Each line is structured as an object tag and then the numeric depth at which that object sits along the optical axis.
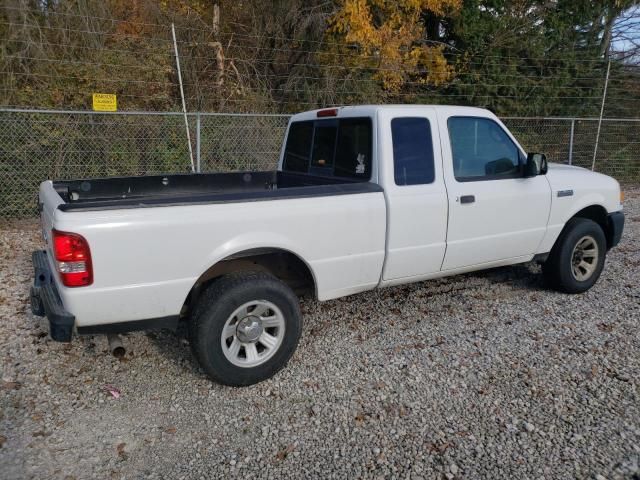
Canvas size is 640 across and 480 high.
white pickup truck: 3.03
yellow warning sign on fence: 8.00
